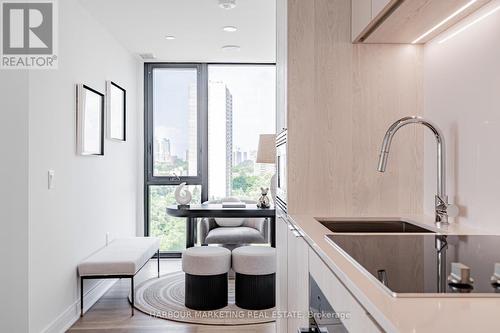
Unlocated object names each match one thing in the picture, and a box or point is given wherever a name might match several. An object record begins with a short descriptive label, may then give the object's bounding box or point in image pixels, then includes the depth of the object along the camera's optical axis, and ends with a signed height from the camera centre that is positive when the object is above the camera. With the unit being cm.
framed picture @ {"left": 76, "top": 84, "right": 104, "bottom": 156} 340 +39
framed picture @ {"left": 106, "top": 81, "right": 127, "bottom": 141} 423 +58
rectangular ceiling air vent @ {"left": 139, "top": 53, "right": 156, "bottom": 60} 512 +134
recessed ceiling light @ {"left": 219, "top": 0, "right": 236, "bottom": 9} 338 +129
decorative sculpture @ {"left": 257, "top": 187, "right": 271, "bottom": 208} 404 -32
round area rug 331 -117
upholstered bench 336 -77
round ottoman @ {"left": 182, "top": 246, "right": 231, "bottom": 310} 340 -89
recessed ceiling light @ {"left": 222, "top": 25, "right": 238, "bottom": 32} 402 +131
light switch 287 -8
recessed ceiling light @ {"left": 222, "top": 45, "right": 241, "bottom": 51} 470 +131
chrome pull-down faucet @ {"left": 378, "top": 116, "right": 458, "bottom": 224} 175 +1
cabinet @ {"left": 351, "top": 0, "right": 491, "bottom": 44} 161 +61
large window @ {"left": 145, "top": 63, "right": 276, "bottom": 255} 556 +40
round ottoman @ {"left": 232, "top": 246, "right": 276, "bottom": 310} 344 -89
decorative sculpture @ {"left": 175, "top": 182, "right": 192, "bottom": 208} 404 -28
